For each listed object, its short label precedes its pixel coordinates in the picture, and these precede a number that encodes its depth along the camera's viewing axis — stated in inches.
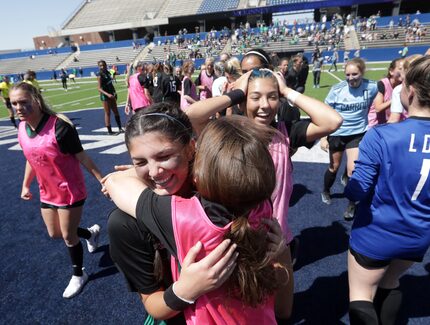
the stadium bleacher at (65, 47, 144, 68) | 1717.5
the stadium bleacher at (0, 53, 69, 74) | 1828.2
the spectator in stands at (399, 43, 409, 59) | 967.2
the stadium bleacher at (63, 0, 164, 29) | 2064.1
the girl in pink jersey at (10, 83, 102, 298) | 116.0
